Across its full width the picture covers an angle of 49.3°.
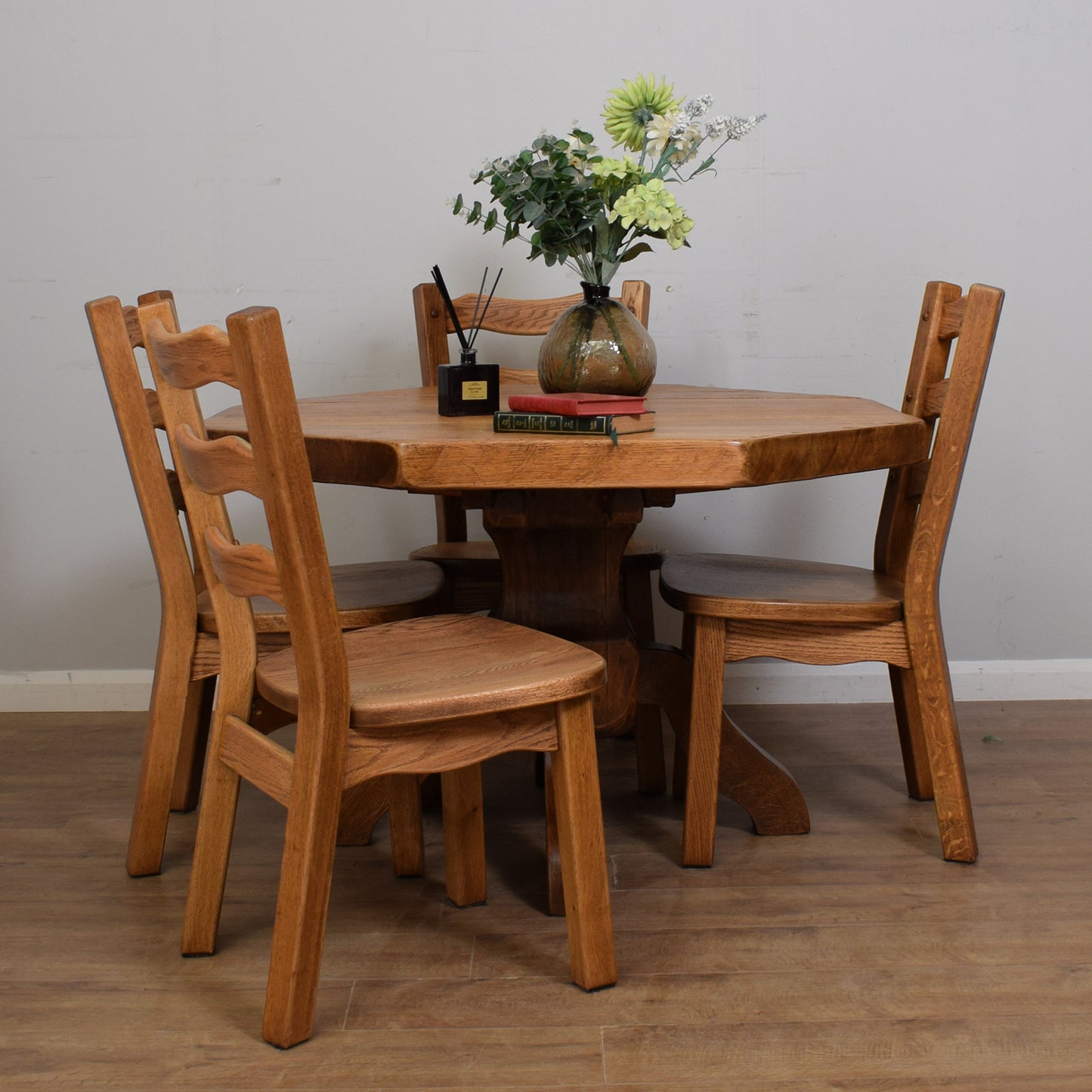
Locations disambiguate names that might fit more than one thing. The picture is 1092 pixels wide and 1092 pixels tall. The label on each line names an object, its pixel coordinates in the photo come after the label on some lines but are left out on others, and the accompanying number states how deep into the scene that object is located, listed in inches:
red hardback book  66.7
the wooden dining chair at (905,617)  77.1
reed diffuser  77.5
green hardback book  64.5
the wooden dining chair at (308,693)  54.4
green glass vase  77.5
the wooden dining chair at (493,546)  95.3
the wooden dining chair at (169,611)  74.3
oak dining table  62.3
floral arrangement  74.4
